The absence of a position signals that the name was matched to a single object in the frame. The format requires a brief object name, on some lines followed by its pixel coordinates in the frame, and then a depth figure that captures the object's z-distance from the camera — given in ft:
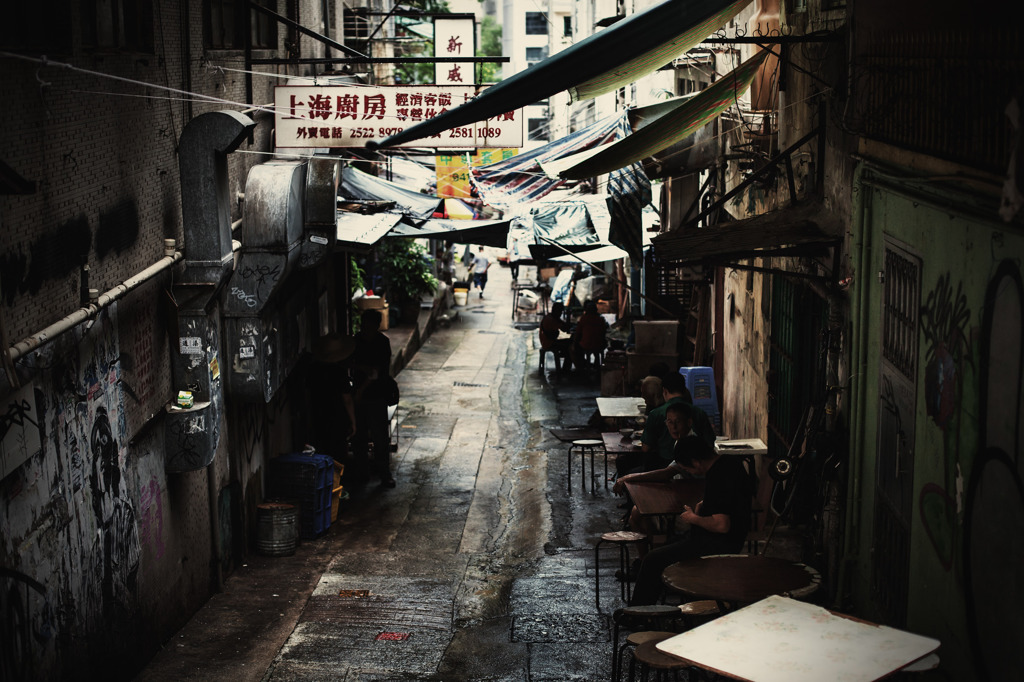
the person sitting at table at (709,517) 24.81
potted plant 86.99
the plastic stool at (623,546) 29.14
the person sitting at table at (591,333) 65.72
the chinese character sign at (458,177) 58.13
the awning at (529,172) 51.16
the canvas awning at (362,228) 44.09
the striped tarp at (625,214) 51.65
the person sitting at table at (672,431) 29.96
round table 21.17
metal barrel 36.52
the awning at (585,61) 19.31
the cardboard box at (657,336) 54.44
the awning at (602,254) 62.34
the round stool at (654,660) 19.39
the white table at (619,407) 43.45
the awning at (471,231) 51.96
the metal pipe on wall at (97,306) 19.29
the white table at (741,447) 34.68
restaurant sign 35.47
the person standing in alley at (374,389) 45.75
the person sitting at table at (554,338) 68.85
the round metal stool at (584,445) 42.73
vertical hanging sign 43.16
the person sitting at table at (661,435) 33.94
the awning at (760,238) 26.94
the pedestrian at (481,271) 116.98
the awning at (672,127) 31.27
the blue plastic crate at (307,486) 38.68
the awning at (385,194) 50.24
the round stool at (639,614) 22.00
